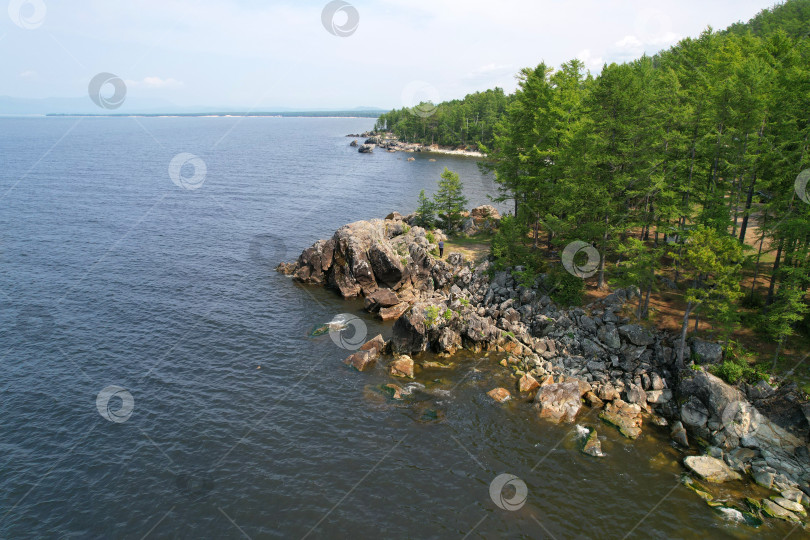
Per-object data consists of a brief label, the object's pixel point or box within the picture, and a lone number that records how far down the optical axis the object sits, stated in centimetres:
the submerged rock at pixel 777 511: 2391
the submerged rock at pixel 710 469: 2678
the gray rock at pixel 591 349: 3732
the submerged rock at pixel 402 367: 3800
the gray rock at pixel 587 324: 3918
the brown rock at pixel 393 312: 4753
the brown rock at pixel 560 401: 3250
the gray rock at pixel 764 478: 2611
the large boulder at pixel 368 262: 5231
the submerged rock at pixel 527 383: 3544
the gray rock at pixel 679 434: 2953
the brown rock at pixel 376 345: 4091
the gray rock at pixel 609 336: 3716
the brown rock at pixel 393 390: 3534
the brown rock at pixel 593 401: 3347
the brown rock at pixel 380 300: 4881
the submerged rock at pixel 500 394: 3456
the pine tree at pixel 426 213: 6688
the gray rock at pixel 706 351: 3247
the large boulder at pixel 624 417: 3070
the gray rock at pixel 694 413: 3030
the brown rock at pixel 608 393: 3360
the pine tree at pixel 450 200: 6567
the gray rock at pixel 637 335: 3591
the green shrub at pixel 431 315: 4147
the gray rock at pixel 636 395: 3300
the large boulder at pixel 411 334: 4072
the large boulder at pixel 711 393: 2980
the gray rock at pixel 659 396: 3281
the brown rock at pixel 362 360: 3883
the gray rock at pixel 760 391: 2951
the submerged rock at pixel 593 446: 2909
